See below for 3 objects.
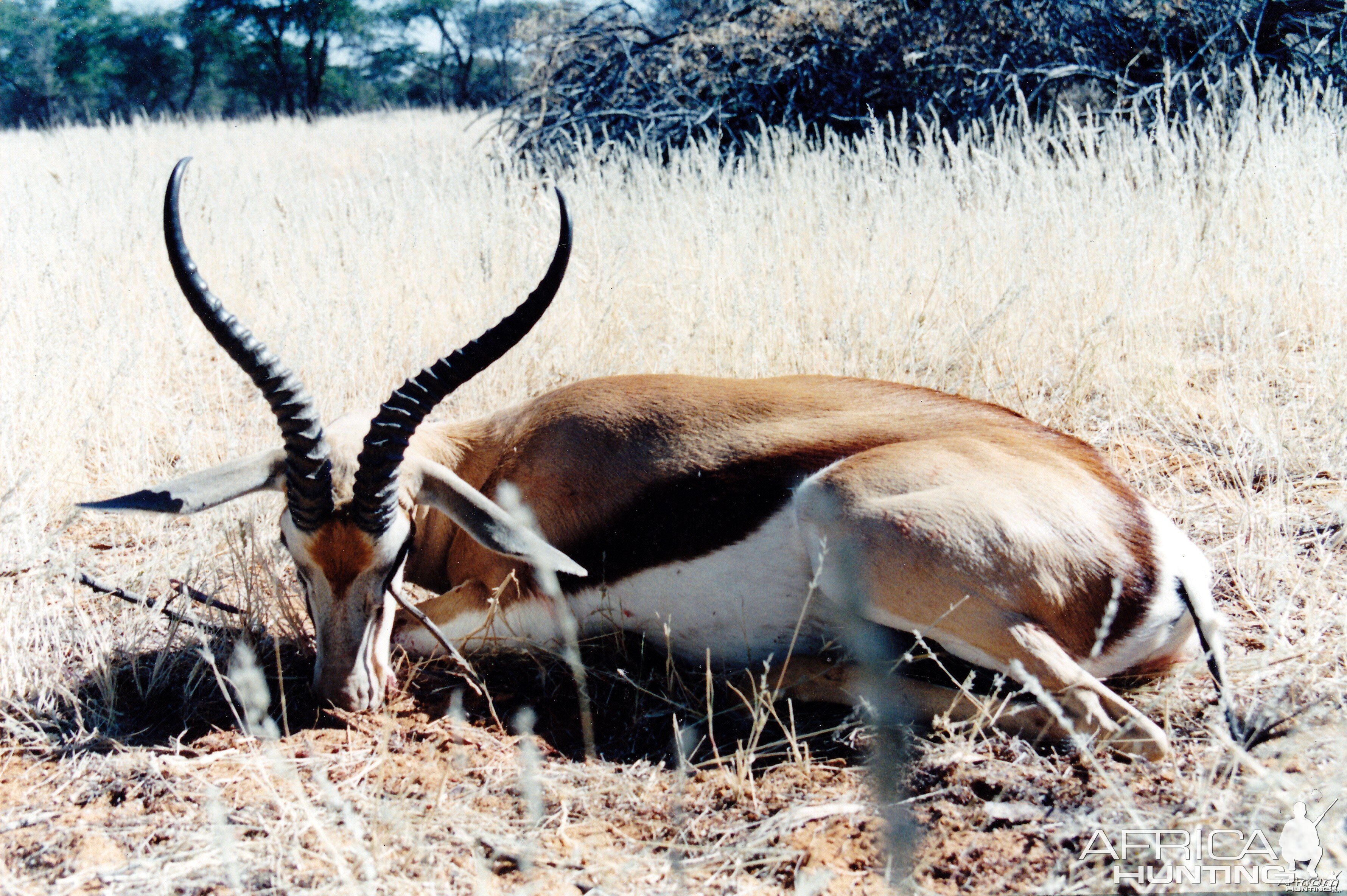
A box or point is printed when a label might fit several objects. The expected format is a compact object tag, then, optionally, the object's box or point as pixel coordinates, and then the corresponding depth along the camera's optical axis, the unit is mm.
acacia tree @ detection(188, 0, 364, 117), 35125
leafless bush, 8820
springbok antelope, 2629
